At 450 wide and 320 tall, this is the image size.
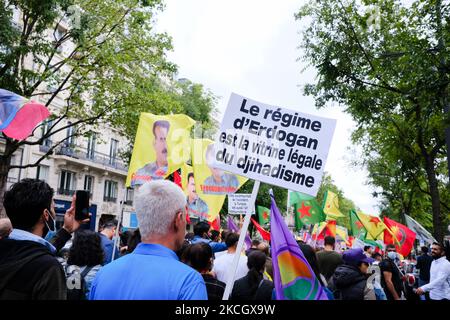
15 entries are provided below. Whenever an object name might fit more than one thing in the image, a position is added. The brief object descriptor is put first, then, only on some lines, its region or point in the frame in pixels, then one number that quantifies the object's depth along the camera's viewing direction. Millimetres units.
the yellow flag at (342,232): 24750
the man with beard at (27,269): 2090
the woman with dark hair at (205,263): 4367
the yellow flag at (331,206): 17303
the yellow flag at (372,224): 15156
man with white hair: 2096
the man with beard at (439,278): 7992
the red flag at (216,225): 12047
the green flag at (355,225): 17953
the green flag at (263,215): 17480
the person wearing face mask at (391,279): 7712
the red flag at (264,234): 9430
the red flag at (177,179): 11728
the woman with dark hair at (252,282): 4840
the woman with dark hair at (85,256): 4297
